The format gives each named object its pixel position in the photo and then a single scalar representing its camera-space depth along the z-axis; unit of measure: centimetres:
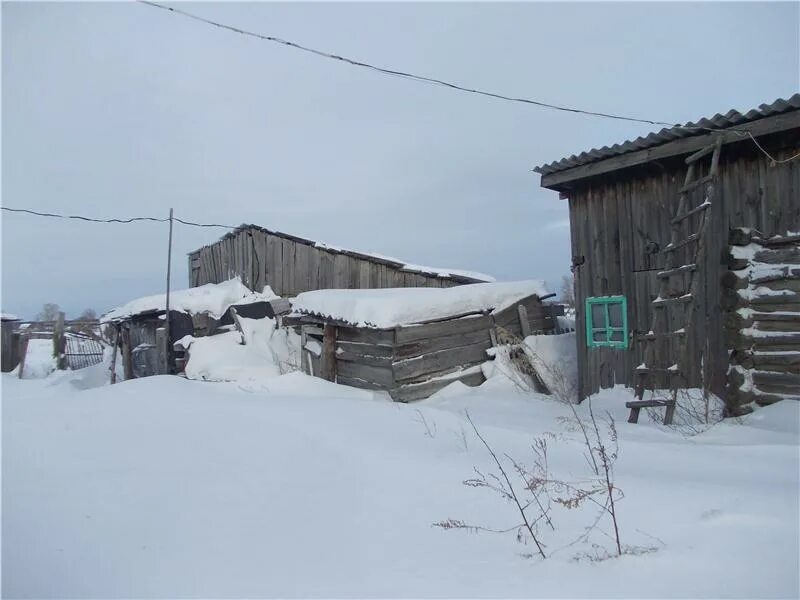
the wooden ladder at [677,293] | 599
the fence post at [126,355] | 1780
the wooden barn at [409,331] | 984
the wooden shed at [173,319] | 1509
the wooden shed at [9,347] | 1623
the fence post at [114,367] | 1772
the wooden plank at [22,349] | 1647
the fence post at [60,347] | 1789
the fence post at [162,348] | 1503
